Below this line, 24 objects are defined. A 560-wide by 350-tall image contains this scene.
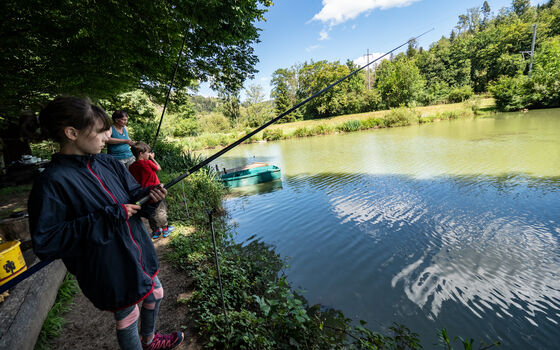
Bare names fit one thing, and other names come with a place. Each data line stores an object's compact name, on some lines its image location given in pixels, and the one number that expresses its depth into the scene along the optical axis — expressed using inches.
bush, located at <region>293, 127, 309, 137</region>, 1169.4
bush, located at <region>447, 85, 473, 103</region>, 1384.1
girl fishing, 45.6
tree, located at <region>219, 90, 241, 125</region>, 1676.9
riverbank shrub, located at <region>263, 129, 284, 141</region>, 1188.6
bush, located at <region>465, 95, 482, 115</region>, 1083.0
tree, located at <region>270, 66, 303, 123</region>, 1873.8
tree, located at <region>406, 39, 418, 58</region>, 2304.6
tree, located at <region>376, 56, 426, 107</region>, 1512.1
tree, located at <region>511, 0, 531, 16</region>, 2332.7
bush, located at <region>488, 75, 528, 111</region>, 1055.0
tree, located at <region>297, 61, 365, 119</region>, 1691.7
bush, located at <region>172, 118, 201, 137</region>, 1486.6
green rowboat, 409.1
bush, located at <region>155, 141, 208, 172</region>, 393.1
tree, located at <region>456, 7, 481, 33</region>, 2696.9
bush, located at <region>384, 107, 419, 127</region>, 1048.5
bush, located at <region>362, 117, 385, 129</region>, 1097.4
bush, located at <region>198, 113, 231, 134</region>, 2054.6
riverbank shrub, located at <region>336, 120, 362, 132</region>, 1098.1
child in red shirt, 148.1
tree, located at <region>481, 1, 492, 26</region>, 2747.0
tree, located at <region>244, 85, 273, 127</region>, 1959.3
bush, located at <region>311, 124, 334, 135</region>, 1138.7
